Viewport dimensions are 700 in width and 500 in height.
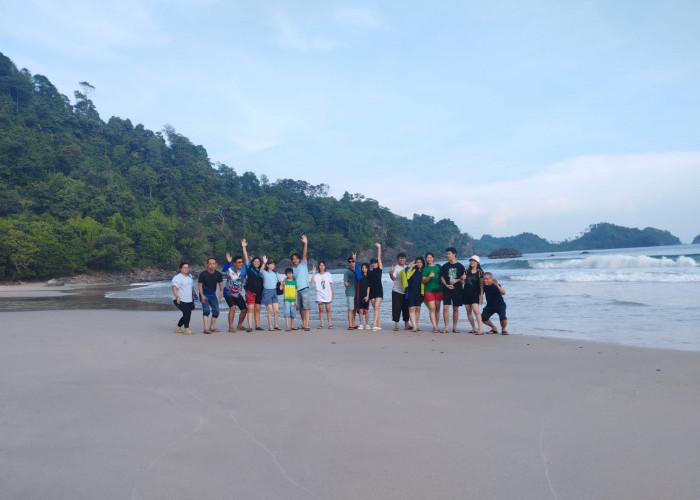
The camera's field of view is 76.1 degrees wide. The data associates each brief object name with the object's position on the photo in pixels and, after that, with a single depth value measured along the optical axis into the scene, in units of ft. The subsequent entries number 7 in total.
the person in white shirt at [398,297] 32.46
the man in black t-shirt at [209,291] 31.19
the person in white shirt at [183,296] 30.86
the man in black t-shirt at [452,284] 30.32
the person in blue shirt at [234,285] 32.32
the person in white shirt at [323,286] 33.35
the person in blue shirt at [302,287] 32.83
